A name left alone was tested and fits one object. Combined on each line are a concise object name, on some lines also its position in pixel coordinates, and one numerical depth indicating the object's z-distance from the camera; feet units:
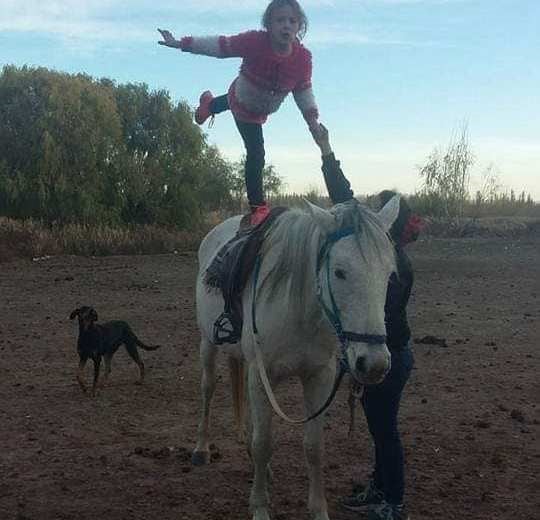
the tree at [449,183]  97.35
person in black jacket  13.32
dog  23.66
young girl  15.39
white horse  10.55
